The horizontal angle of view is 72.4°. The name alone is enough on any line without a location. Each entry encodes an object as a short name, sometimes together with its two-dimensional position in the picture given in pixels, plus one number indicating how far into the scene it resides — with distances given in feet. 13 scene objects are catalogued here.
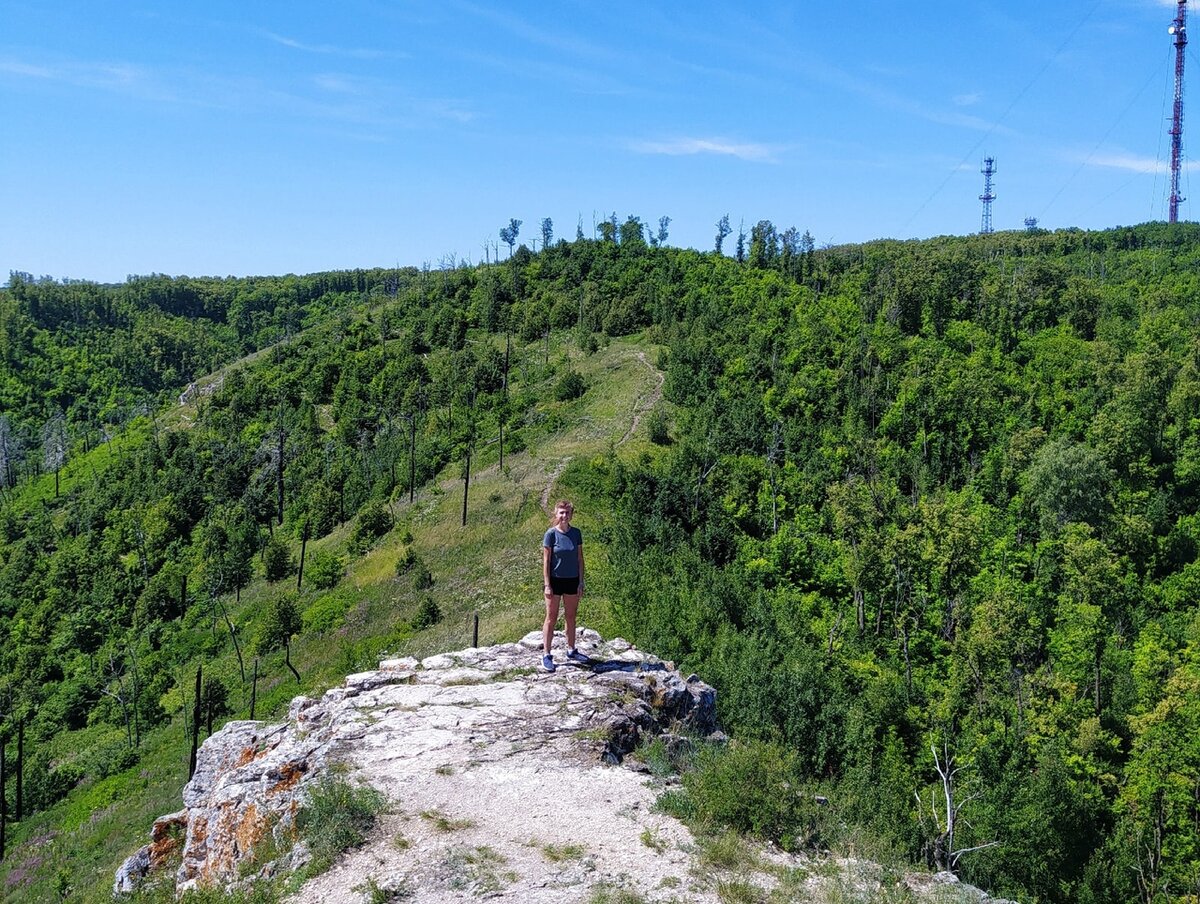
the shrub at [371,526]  221.25
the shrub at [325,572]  210.79
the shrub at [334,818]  34.17
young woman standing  47.32
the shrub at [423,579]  166.61
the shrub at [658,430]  216.74
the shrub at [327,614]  181.37
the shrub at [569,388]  270.46
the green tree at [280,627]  194.29
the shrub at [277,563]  253.85
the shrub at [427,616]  143.07
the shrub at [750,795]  36.09
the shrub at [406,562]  184.75
